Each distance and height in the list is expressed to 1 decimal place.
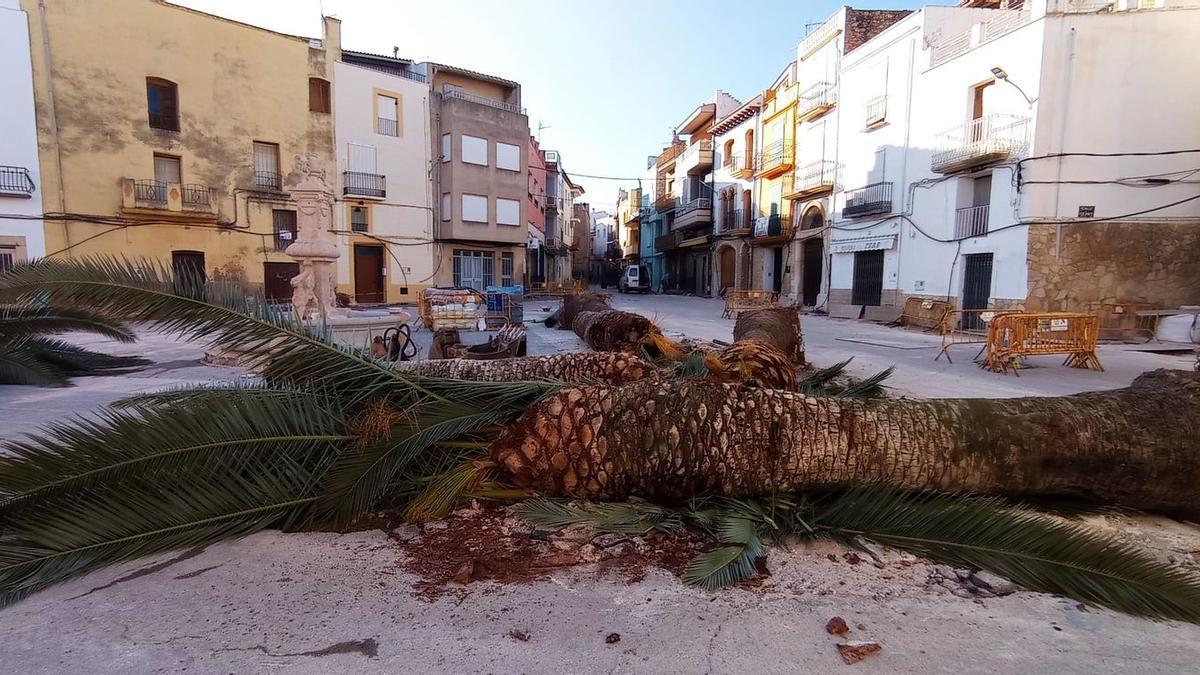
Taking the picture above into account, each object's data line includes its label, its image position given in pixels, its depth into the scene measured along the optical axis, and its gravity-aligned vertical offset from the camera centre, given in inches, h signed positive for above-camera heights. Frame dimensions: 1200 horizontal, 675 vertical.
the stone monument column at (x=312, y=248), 345.4 +17.4
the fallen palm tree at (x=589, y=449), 97.1 -29.7
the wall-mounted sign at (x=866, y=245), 776.8 +57.2
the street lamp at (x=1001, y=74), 591.6 +215.5
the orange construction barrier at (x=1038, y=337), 323.6 -27.1
